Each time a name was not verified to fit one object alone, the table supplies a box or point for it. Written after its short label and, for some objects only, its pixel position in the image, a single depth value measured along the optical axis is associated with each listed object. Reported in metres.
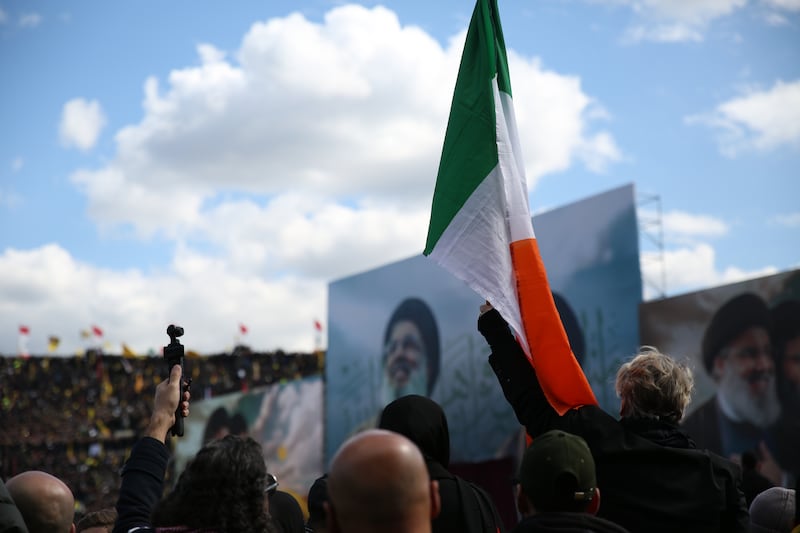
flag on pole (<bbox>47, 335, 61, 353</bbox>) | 31.04
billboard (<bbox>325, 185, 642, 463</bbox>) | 14.38
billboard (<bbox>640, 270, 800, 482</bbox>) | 11.45
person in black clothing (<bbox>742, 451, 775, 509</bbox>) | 7.54
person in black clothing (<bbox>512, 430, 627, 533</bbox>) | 2.72
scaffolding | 14.03
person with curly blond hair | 3.29
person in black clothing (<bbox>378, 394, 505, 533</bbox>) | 3.40
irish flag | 4.01
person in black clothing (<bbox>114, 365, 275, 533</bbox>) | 2.55
